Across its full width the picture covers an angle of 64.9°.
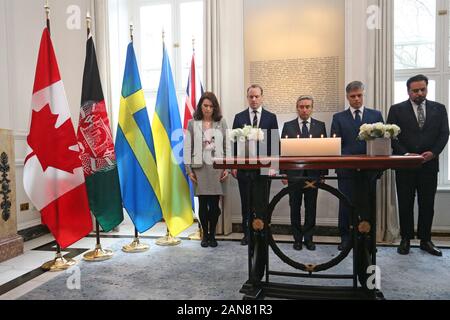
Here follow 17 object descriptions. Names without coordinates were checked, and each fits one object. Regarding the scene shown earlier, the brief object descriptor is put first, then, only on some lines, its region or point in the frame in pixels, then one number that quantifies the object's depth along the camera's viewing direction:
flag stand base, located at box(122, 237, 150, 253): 3.37
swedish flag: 3.35
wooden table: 1.91
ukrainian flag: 3.58
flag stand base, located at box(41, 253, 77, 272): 2.87
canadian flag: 2.82
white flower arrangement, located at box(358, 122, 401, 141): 2.05
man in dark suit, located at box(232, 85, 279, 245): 3.42
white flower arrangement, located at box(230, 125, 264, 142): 2.19
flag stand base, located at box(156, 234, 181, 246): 3.59
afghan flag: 3.08
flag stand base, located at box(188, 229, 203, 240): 3.82
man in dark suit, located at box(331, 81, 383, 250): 3.20
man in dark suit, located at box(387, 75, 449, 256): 3.21
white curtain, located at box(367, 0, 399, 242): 3.61
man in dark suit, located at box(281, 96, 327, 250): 3.29
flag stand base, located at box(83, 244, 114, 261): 3.08
